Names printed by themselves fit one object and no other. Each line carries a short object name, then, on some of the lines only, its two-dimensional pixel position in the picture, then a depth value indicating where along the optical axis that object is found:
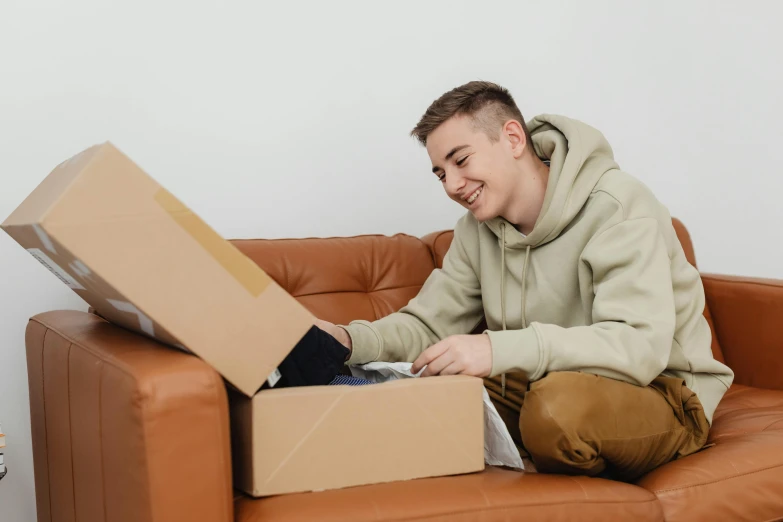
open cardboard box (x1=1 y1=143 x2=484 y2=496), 1.12
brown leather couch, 1.08
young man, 1.36
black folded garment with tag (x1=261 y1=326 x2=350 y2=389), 1.34
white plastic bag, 1.40
